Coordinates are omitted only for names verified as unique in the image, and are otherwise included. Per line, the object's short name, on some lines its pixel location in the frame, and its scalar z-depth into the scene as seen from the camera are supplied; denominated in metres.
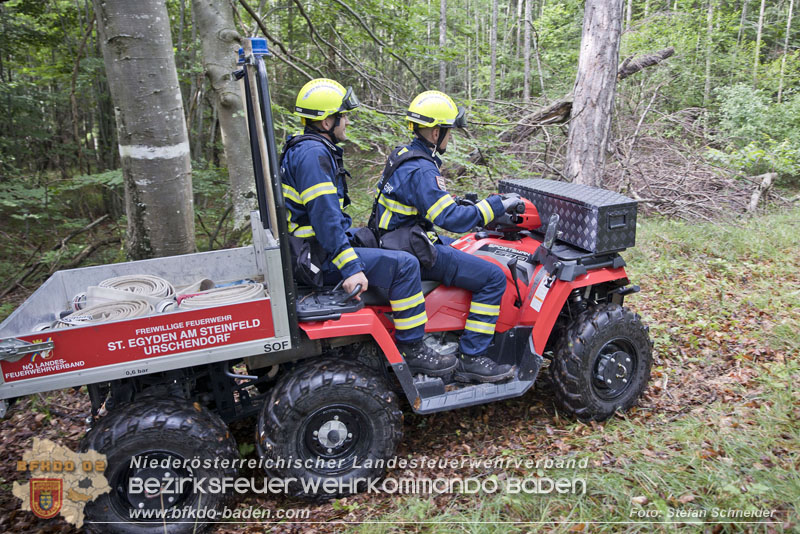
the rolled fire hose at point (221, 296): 2.94
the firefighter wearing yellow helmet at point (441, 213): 3.29
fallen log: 8.04
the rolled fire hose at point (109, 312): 2.85
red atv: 2.62
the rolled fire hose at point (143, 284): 3.19
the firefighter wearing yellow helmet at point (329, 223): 3.00
